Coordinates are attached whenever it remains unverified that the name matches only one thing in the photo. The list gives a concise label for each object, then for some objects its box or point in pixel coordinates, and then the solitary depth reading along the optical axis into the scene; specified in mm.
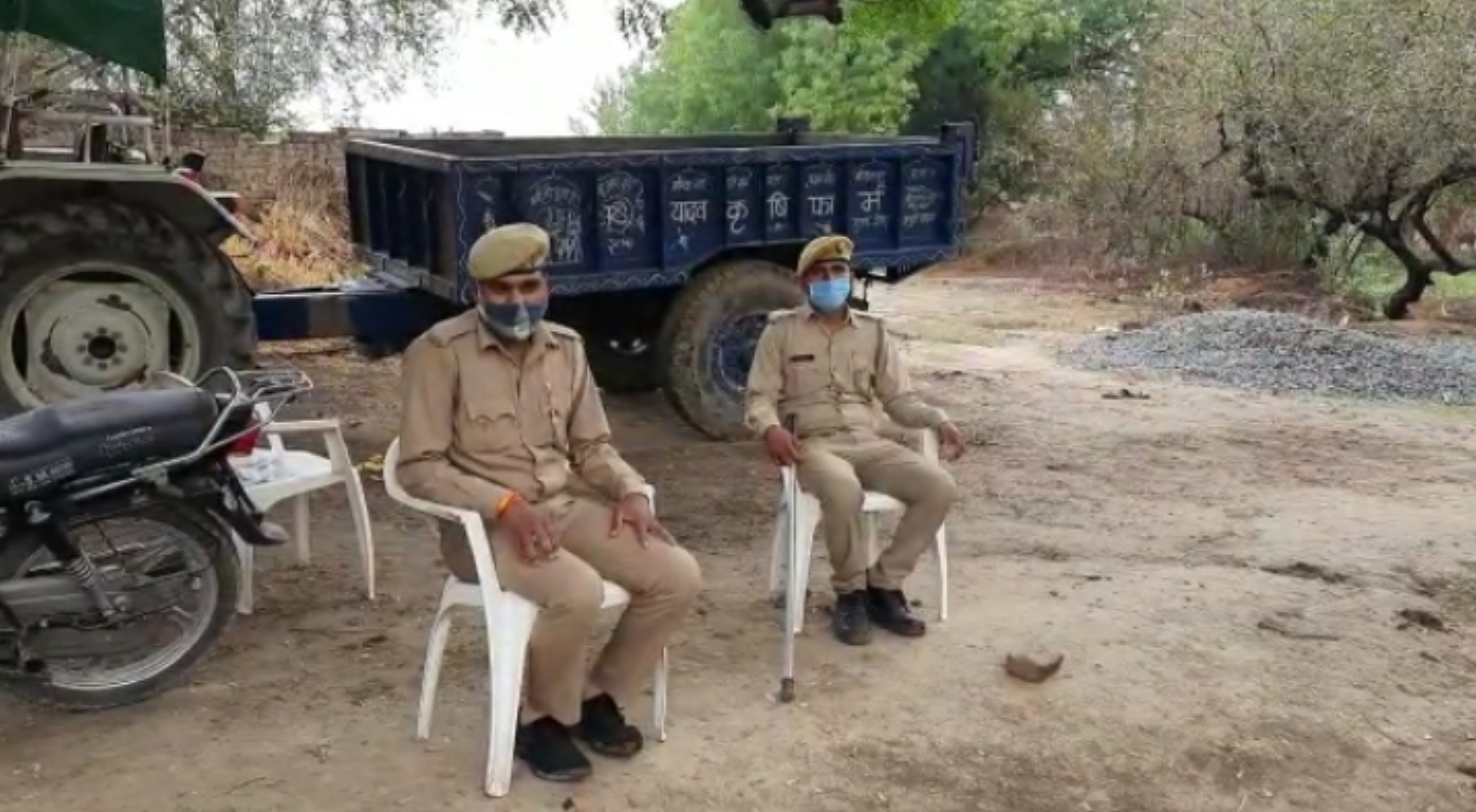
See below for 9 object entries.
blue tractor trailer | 6605
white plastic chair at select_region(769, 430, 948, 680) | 4406
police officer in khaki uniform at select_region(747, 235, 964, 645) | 4633
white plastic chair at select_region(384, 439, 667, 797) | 3543
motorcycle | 3777
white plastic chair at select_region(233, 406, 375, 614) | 4699
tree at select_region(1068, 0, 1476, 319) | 12305
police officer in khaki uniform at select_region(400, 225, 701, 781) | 3588
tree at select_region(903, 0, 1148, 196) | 22141
